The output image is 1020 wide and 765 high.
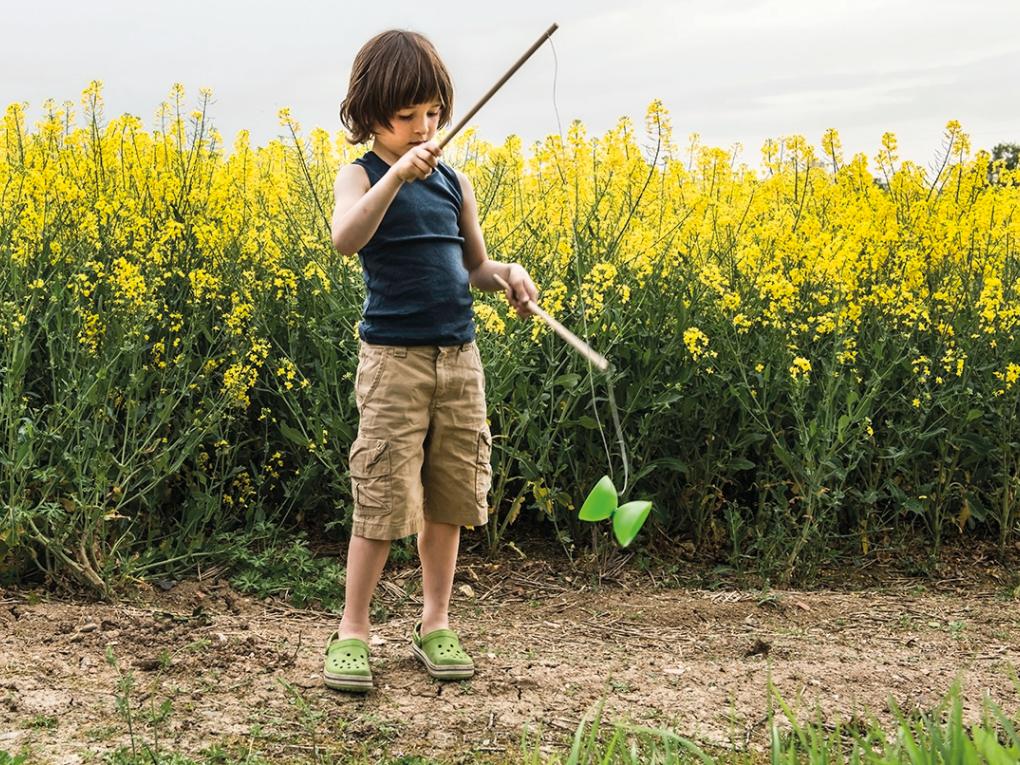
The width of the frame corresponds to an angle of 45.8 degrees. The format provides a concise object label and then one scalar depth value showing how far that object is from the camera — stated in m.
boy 2.96
